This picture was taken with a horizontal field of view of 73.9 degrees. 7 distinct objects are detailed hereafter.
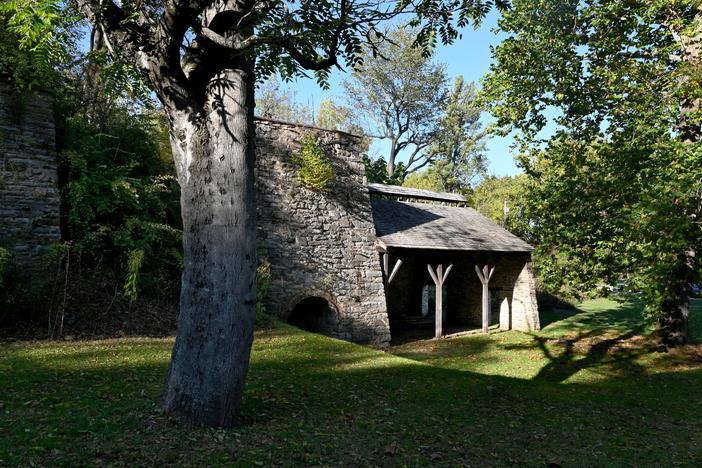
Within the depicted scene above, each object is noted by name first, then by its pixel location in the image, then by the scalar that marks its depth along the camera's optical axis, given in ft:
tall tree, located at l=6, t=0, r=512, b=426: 12.50
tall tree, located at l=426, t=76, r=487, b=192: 99.25
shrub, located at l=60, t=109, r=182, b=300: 29.96
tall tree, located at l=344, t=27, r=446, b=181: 94.38
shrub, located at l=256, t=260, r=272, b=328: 32.27
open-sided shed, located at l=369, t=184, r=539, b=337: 44.86
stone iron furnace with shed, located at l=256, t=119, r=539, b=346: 36.17
